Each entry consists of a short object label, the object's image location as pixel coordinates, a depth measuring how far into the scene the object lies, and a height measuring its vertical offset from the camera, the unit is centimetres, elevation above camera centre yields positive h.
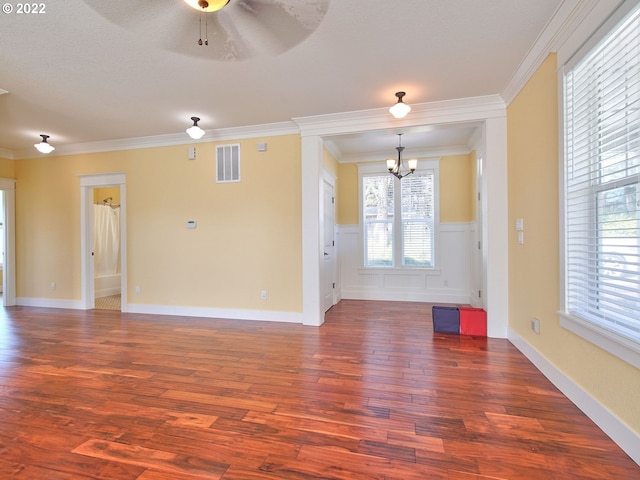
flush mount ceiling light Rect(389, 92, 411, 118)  321 +134
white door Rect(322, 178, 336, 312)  484 -17
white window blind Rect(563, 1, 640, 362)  165 +29
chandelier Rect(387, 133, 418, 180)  485 +116
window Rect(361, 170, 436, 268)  574 +34
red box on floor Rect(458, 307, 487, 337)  370 -102
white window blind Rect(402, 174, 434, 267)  573 +32
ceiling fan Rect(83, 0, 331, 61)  209 +158
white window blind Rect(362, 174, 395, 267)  594 +36
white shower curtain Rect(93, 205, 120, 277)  657 +3
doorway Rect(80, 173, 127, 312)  505 +17
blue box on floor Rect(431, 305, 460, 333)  379 -101
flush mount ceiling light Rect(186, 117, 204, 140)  385 +135
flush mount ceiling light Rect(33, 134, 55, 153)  445 +136
